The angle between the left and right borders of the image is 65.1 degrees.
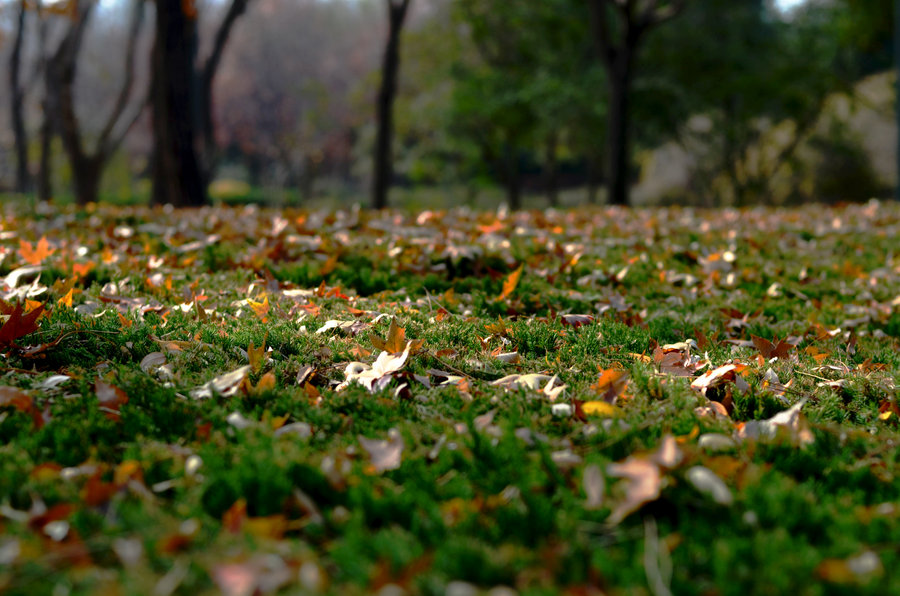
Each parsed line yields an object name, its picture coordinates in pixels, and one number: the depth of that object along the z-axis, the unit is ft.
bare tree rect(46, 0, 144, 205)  48.55
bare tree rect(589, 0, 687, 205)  39.65
